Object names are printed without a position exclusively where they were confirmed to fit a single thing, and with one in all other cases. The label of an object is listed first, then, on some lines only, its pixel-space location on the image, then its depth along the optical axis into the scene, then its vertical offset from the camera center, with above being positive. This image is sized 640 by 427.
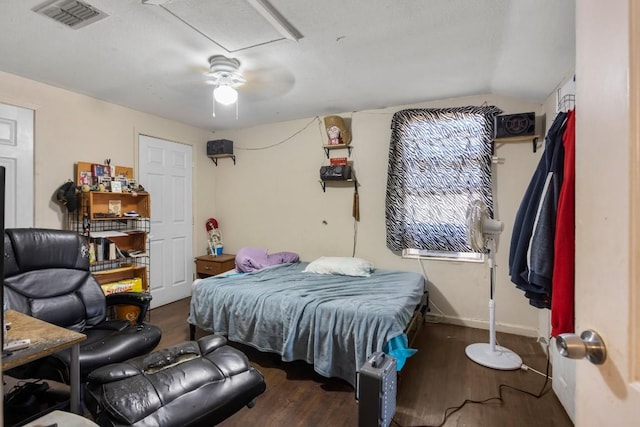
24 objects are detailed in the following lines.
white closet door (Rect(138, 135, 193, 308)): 3.84 -0.06
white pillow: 3.20 -0.58
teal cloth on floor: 2.00 -0.87
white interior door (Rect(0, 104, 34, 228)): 2.67 +0.41
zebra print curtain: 3.13 +0.37
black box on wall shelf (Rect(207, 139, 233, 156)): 4.39 +0.87
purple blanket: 3.38 -0.56
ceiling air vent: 1.75 +1.12
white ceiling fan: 2.39 +1.08
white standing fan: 2.40 -0.40
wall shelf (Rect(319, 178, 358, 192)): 3.71 +0.34
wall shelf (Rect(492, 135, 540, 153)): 2.90 +0.66
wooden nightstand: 4.06 -0.71
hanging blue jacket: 1.49 -0.08
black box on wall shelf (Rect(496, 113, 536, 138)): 2.85 +0.78
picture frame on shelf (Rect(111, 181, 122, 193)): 3.23 +0.22
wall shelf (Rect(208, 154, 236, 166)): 4.50 +0.76
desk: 1.19 -0.55
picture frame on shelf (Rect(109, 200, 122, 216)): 3.28 +0.02
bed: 2.06 -0.75
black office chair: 1.72 -0.60
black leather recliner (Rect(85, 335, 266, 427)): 1.31 -0.81
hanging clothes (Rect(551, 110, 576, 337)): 1.18 -0.18
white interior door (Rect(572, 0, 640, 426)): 0.55 +0.01
